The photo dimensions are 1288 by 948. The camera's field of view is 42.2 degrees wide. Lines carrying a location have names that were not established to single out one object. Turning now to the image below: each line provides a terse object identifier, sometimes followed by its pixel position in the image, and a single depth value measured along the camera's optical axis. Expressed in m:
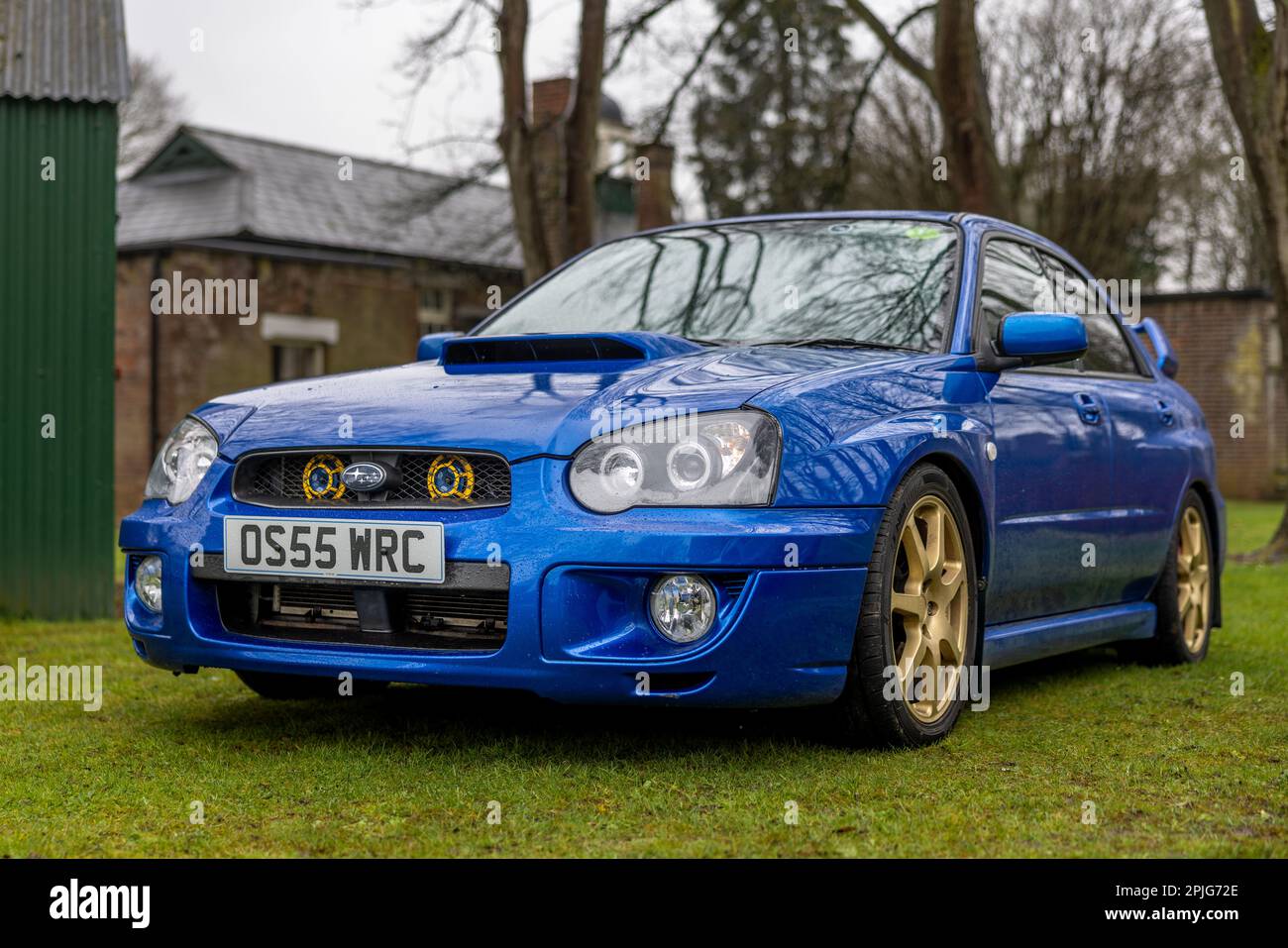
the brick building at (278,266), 24.08
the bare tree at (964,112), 12.70
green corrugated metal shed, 8.12
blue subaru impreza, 3.94
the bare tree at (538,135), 14.11
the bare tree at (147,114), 36.62
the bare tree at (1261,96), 11.53
